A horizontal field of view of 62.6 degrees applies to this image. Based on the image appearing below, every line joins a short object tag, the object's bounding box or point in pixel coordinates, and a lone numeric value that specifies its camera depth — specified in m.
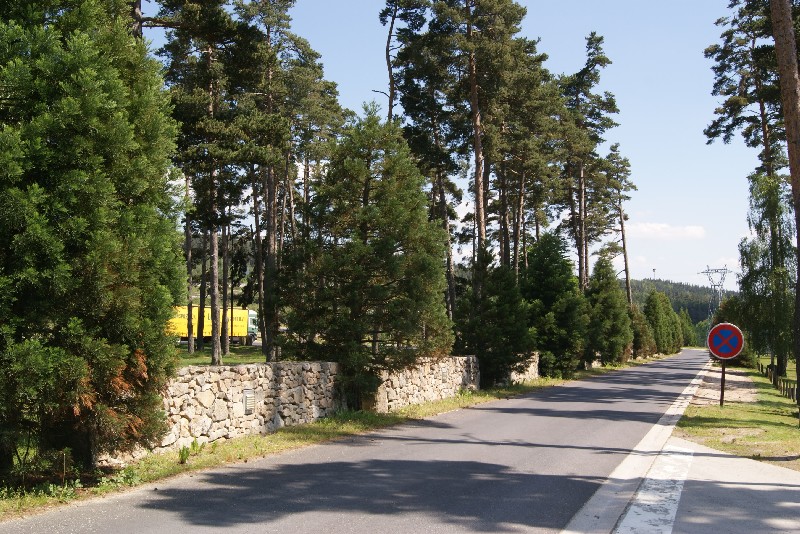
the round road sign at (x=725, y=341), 15.64
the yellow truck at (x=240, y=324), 60.19
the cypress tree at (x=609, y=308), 46.25
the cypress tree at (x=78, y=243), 6.98
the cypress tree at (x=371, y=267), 15.50
